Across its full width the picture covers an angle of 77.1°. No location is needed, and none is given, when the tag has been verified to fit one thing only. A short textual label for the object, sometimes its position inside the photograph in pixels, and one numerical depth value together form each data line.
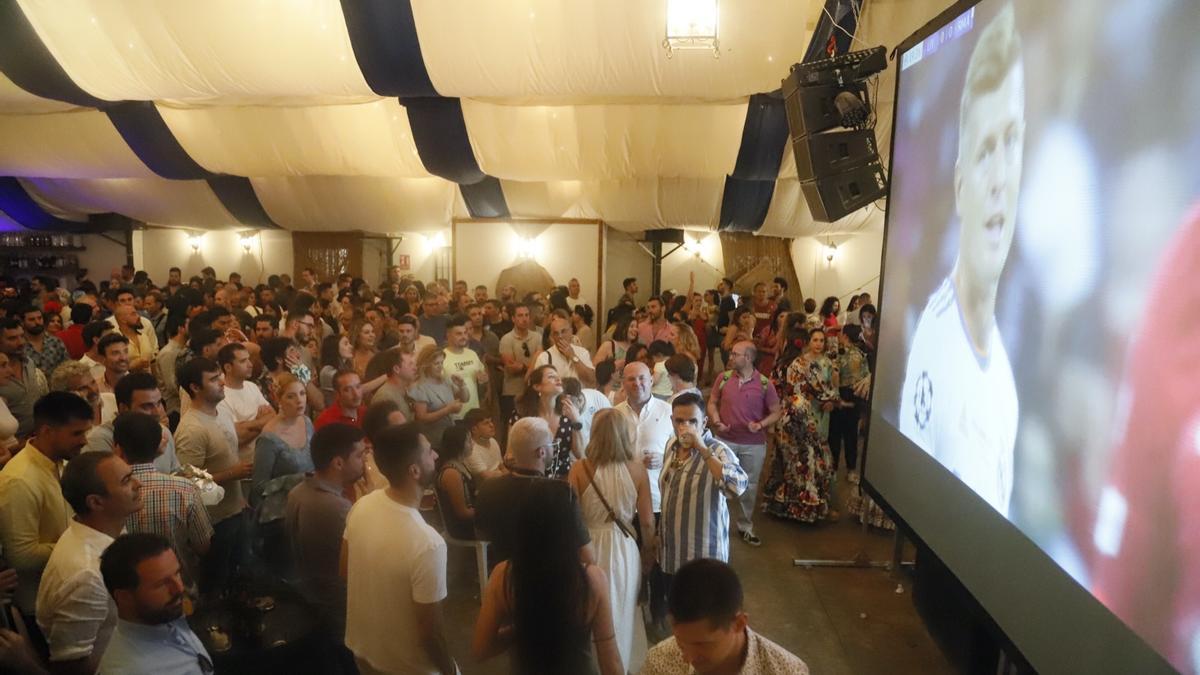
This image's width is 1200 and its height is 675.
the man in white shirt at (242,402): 3.67
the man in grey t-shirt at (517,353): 6.15
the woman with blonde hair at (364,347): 5.23
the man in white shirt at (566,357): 5.32
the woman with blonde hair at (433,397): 4.49
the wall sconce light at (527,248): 11.33
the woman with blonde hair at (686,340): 6.36
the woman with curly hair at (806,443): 5.24
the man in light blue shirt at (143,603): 1.80
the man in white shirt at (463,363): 5.05
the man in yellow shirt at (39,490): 2.44
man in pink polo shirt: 4.86
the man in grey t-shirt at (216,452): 3.22
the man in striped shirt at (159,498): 2.56
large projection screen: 1.35
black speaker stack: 3.67
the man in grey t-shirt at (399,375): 4.28
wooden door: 12.87
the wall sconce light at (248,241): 13.74
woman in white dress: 2.88
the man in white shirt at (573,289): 10.67
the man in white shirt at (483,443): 3.88
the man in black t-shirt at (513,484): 2.40
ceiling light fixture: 3.94
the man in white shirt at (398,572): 2.10
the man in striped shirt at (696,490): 3.20
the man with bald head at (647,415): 3.84
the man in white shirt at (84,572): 2.08
